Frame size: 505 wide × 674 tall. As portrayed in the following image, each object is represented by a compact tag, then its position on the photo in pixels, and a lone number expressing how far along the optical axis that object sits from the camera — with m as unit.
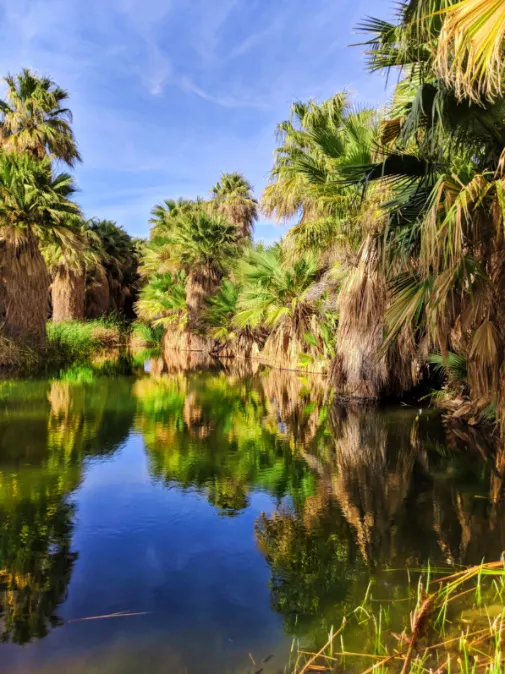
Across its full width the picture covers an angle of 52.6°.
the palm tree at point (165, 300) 29.56
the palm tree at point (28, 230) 18.03
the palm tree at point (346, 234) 10.05
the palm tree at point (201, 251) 26.84
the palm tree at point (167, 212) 32.88
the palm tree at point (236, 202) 34.81
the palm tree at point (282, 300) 17.27
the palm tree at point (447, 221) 4.92
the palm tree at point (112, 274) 33.03
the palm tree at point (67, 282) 27.12
